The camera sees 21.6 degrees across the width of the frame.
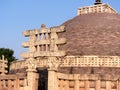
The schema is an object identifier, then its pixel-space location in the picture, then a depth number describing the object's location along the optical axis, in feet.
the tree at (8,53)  169.46
